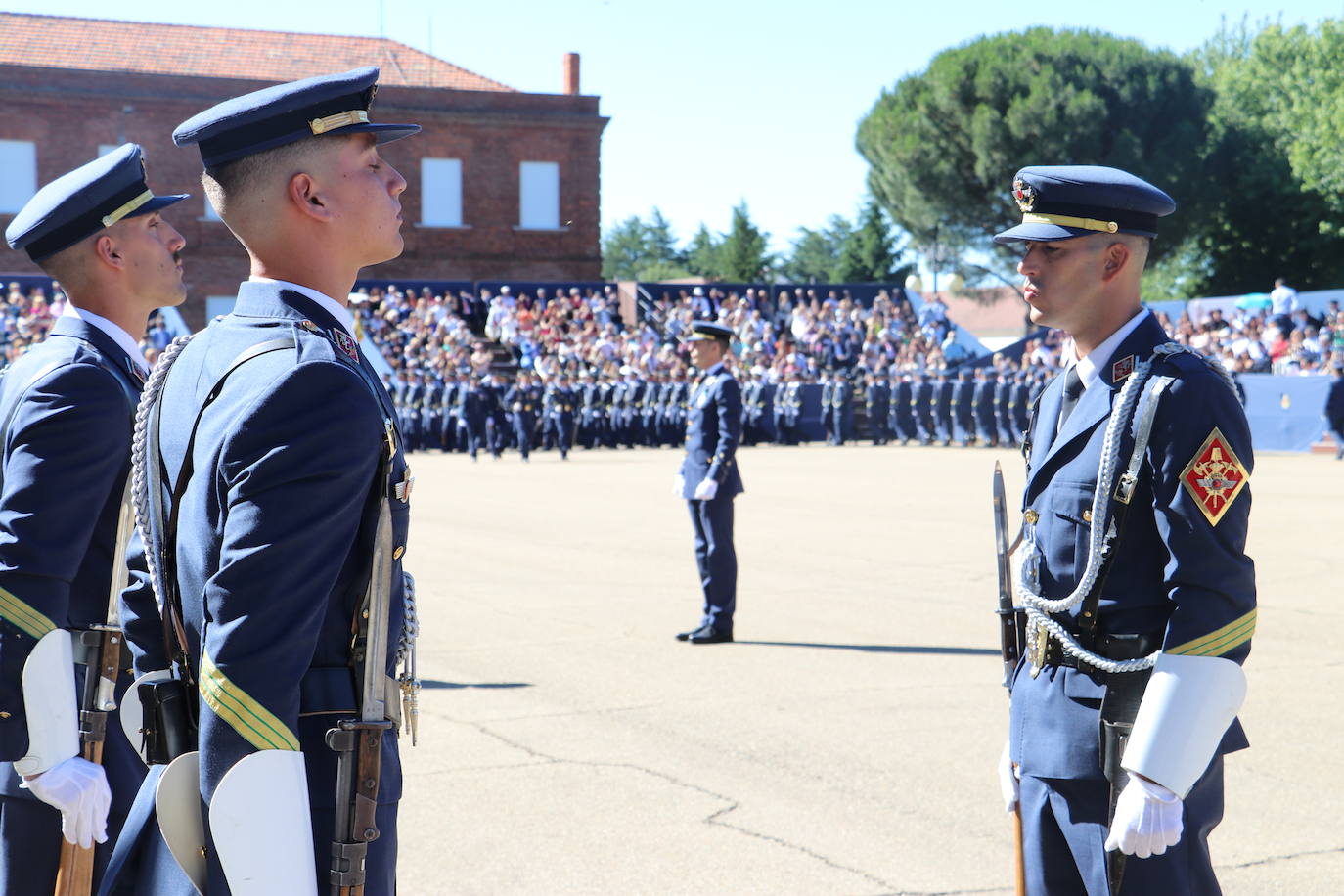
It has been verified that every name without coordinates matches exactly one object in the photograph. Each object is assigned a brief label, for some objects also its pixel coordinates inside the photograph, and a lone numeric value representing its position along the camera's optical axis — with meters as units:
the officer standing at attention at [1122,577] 2.72
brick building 41.06
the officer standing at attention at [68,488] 2.92
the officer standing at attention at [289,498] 1.96
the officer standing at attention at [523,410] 27.91
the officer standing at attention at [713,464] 8.96
